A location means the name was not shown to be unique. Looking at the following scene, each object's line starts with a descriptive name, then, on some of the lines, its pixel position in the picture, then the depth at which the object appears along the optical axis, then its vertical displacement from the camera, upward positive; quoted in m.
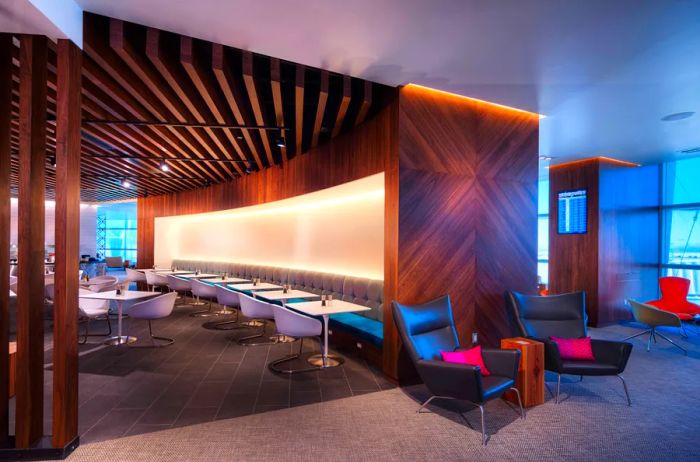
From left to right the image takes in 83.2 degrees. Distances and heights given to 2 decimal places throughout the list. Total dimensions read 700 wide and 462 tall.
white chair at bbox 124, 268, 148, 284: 10.64 -1.30
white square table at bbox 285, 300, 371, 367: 4.90 -1.01
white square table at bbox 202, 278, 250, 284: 8.56 -1.17
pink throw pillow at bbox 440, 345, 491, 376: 3.86 -1.25
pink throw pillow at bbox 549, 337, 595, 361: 4.24 -1.27
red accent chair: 7.01 -1.20
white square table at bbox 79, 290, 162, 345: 5.78 -1.06
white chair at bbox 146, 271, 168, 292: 10.00 -1.31
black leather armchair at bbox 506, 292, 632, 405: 4.73 -1.02
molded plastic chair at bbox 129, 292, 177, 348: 5.68 -1.18
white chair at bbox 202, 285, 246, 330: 6.69 -1.26
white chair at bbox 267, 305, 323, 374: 4.75 -1.18
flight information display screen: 8.27 +0.44
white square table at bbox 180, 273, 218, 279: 9.80 -1.22
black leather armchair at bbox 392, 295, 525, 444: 3.32 -1.21
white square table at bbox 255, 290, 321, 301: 6.09 -1.06
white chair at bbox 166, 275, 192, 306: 8.95 -1.28
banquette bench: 5.25 -1.15
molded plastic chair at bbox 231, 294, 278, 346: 5.63 -1.17
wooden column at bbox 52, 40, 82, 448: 2.94 -0.20
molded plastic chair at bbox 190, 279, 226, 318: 7.74 -1.22
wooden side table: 3.93 -1.44
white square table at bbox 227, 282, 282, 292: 7.27 -1.11
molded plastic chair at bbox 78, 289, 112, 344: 6.08 -1.30
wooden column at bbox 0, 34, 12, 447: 3.00 +0.18
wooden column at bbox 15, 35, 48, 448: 2.92 -0.14
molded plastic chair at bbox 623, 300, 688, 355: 5.90 -1.31
